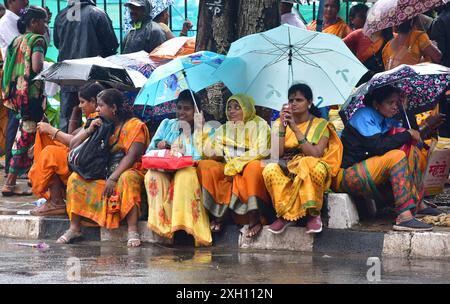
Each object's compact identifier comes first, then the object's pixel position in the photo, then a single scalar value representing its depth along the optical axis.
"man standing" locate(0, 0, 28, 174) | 12.48
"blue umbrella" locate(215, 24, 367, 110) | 9.52
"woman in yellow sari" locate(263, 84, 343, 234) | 8.95
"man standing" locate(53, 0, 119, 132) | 11.80
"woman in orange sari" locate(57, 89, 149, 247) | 9.72
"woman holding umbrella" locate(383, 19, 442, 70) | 11.16
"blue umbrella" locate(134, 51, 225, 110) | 9.77
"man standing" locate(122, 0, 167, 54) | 12.12
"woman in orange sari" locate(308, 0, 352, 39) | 12.34
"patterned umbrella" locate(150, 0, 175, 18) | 12.50
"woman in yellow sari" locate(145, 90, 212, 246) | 9.41
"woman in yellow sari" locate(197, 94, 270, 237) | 9.23
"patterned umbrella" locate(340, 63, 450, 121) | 9.21
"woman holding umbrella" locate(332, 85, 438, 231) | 8.91
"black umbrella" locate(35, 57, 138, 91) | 10.34
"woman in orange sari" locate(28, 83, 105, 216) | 10.07
